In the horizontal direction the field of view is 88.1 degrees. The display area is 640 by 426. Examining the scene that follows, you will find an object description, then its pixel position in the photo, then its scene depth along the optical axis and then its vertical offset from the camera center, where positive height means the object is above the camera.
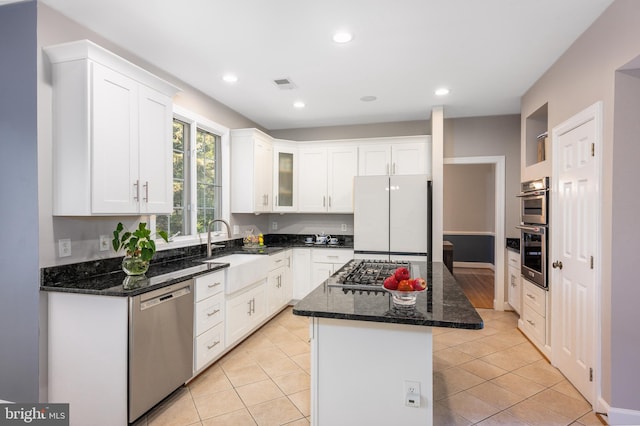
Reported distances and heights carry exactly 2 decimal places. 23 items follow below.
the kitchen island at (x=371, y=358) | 1.57 -0.73
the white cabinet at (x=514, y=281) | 3.99 -0.87
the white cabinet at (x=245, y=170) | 4.19 +0.53
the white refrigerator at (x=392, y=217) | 4.04 -0.07
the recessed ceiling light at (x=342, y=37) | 2.42 +1.30
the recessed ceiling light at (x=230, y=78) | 3.18 +1.31
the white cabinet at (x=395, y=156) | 4.44 +0.76
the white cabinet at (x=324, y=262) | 4.47 -0.69
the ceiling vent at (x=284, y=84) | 3.31 +1.32
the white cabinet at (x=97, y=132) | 2.07 +0.52
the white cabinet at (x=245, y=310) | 3.11 -1.02
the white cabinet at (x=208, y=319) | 2.61 -0.90
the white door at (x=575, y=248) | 2.31 -0.28
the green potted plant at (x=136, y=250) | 2.25 -0.27
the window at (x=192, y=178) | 3.33 +0.36
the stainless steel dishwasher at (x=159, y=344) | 2.00 -0.89
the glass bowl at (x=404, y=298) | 1.58 -0.41
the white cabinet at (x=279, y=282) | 4.00 -0.90
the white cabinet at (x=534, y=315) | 3.13 -1.05
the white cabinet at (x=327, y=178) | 4.72 +0.49
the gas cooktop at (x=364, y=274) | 1.96 -0.43
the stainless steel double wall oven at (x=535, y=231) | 3.07 -0.18
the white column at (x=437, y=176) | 4.17 +0.46
